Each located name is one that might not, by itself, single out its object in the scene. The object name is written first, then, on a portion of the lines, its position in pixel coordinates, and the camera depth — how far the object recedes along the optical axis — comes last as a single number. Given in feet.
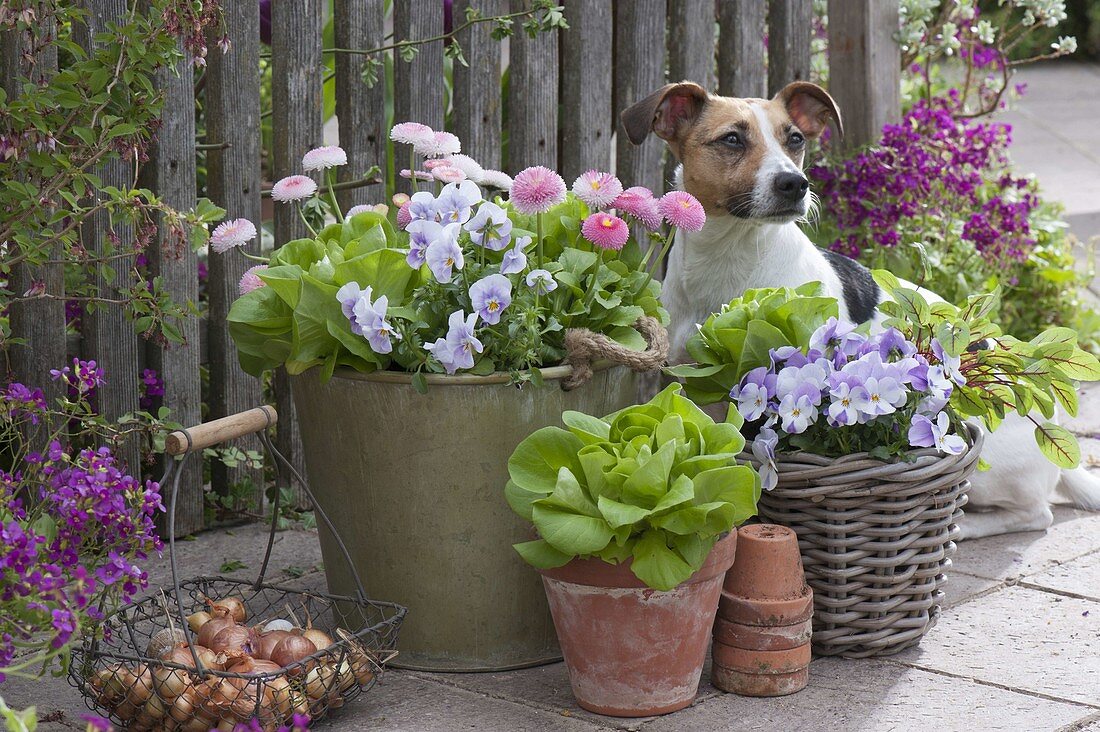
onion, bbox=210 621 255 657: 8.35
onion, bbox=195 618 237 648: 8.51
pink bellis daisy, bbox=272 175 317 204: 9.48
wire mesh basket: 7.89
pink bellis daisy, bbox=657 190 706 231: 9.12
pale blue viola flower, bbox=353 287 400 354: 8.59
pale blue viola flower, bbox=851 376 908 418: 9.01
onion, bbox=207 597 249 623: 8.97
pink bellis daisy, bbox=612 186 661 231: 9.11
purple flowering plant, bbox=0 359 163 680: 7.06
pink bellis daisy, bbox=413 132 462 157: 9.69
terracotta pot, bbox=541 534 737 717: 8.50
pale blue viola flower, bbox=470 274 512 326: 8.62
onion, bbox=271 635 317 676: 8.31
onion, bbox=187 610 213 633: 8.78
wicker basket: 9.19
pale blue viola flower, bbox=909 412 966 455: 9.24
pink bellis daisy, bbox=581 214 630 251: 9.00
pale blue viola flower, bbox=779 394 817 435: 9.08
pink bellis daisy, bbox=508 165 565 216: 8.82
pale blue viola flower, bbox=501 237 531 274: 8.89
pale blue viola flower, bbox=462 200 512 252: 8.88
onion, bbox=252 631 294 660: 8.41
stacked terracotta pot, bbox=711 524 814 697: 9.01
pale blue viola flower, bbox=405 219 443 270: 8.70
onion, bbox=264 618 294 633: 8.98
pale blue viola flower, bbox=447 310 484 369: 8.62
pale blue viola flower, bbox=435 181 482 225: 9.04
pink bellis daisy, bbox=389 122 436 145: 9.66
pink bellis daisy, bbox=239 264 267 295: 9.46
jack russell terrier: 12.05
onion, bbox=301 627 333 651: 8.62
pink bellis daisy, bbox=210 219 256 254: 9.33
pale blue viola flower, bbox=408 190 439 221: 9.09
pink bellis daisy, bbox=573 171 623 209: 9.08
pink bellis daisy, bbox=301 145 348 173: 9.62
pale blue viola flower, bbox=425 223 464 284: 8.59
